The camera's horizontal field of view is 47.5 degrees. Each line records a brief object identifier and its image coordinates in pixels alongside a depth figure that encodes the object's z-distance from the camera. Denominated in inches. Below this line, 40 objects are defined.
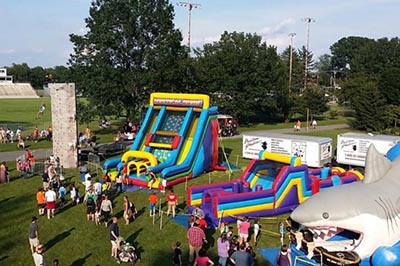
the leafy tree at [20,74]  5693.9
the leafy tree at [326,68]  4773.6
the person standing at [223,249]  467.2
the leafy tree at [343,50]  6151.6
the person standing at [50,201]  649.0
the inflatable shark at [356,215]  414.3
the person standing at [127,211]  628.8
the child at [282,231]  557.4
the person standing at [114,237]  514.0
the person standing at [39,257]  454.6
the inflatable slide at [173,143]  859.4
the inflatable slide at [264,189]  633.0
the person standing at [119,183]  802.8
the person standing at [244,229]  539.2
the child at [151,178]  818.6
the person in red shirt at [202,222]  552.4
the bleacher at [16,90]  4421.8
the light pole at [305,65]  2817.4
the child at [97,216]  631.2
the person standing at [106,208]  617.3
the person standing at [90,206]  638.5
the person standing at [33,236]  518.3
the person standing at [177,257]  478.5
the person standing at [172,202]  646.5
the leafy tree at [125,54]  1462.8
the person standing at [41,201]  663.8
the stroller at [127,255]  506.0
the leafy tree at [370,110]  1720.0
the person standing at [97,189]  676.9
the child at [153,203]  642.2
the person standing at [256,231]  561.0
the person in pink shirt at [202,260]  431.8
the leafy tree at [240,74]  1795.0
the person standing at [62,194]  717.1
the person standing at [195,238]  490.0
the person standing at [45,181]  777.9
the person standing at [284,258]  446.0
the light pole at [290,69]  2613.2
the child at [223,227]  543.8
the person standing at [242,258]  414.6
